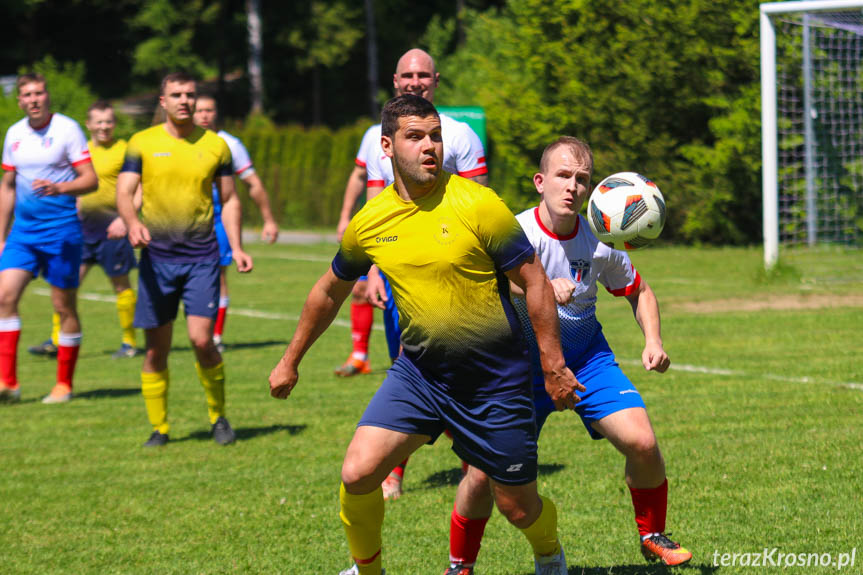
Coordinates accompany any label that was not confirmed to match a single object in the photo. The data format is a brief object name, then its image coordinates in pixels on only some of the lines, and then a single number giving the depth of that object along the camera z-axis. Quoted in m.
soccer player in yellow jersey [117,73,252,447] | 15.08
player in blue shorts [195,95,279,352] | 17.09
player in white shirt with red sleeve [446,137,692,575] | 9.52
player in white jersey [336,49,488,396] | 12.59
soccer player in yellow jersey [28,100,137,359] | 23.97
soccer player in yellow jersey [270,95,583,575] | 8.37
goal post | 36.94
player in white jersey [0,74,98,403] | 18.61
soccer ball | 9.84
